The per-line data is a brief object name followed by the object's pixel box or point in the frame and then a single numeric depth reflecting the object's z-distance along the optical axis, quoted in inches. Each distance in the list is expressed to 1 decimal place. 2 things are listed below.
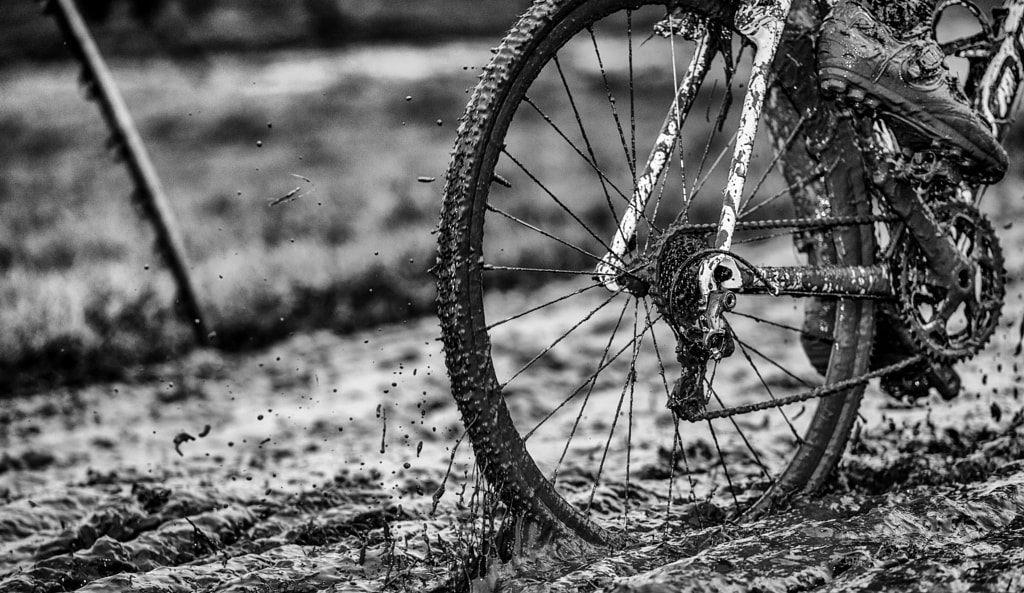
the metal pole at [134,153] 592.4
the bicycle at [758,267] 243.8
